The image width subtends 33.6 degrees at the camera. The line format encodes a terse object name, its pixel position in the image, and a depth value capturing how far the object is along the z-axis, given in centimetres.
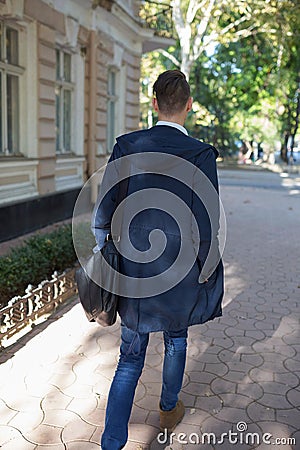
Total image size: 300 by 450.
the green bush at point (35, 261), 457
